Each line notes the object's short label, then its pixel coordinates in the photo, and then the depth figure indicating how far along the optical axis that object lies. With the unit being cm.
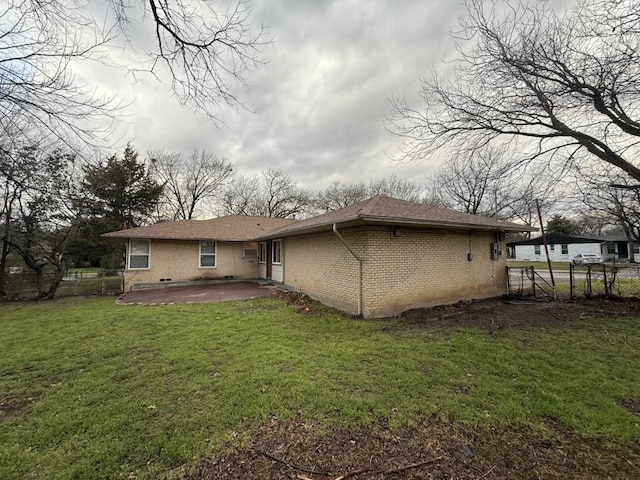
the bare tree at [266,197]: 3058
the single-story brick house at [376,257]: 752
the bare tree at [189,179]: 2641
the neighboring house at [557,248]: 3225
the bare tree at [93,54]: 309
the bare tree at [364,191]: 3120
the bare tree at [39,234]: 1140
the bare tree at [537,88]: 596
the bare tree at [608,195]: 952
